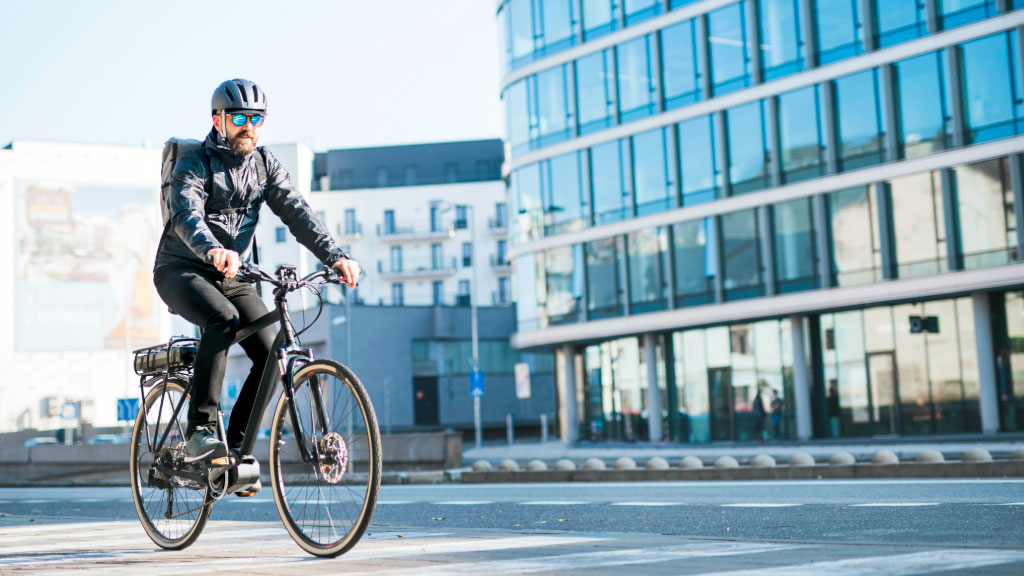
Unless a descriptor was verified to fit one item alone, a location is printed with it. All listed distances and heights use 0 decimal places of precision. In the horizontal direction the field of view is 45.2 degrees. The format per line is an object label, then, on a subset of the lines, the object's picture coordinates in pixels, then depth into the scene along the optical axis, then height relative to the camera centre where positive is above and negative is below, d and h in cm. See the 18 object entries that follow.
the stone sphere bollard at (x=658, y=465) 1959 -87
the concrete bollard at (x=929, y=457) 1608 -75
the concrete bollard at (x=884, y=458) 1663 -78
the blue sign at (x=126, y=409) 3472 +66
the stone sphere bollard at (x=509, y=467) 2183 -90
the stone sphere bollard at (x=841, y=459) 1692 -77
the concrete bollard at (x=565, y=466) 2051 -87
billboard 6662 +947
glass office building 3153 +570
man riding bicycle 553 +87
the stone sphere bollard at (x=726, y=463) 1836 -83
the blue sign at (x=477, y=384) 4172 +115
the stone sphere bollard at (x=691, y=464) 1953 -88
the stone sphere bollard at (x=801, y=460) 1772 -80
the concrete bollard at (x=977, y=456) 1599 -76
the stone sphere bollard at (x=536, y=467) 2114 -89
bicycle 512 -13
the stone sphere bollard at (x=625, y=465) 2014 -88
